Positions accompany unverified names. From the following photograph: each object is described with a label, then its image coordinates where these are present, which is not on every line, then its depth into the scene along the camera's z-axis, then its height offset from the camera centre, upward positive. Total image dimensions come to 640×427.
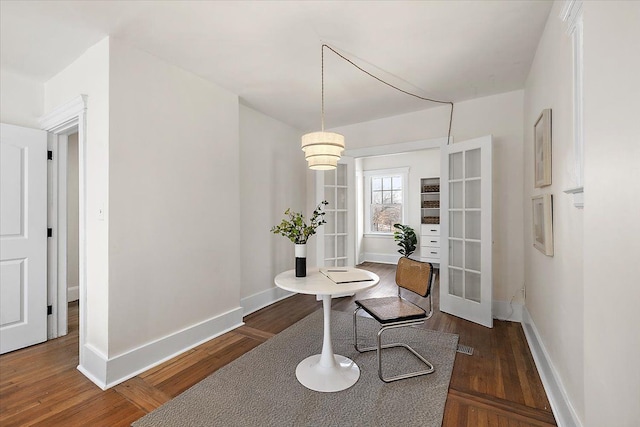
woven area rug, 1.67 -1.21
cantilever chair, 2.06 -0.75
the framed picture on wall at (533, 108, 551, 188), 1.99 +0.49
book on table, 2.11 -0.49
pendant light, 2.14 +0.51
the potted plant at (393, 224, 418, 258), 6.14 -0.56
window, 6.71 +0.35
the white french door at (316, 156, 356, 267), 4.20 +0.01
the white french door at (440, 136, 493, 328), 3.04 -0.20
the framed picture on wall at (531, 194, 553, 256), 1.97 -0.07
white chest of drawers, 6.01 -0.63
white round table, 1.93 -1.12
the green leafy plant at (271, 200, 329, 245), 2.35 -0.14
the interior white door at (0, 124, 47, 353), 2.52 -0.21
